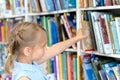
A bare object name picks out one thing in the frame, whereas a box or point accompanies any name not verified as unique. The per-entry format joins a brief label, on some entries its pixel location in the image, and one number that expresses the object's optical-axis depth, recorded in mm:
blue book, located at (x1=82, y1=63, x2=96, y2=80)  2129
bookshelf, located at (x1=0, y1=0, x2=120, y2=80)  2020
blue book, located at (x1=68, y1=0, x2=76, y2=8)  2231
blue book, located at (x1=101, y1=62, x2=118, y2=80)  1999
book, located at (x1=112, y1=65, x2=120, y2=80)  1974
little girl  1727
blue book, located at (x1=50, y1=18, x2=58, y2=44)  2418
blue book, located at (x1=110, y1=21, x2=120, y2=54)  1967
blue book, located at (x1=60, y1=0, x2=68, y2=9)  2271
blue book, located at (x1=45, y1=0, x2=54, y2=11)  2404
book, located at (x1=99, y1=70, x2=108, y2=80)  2035
